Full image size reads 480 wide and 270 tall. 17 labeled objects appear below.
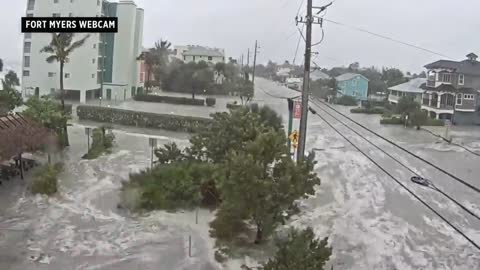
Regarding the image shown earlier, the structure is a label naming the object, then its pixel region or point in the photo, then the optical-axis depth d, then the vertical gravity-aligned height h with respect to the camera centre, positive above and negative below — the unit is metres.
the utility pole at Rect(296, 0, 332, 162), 16.44 +0.71
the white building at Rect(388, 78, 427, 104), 56.59 +1.30
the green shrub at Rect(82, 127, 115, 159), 24.53 -3.13
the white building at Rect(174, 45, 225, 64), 90.50 +6.19
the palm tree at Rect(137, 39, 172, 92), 61.41 +3.32
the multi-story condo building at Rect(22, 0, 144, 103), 47.97 +2.41
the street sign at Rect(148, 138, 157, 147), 20.55 -2.28
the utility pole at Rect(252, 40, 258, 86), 62.19 +4.39
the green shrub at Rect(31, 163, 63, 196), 17.89 -3.73
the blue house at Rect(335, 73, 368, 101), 68.88 +1.62
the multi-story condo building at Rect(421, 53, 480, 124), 47.00 +1.20
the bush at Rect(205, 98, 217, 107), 53.31 -1.31
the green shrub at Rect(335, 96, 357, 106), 62.72 -0.36
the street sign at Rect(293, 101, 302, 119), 18.70 -0.55
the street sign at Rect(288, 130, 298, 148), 18.83 -1.64
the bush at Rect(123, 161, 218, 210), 16.70 -3.37
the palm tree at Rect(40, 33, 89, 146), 25.19 +1.70
